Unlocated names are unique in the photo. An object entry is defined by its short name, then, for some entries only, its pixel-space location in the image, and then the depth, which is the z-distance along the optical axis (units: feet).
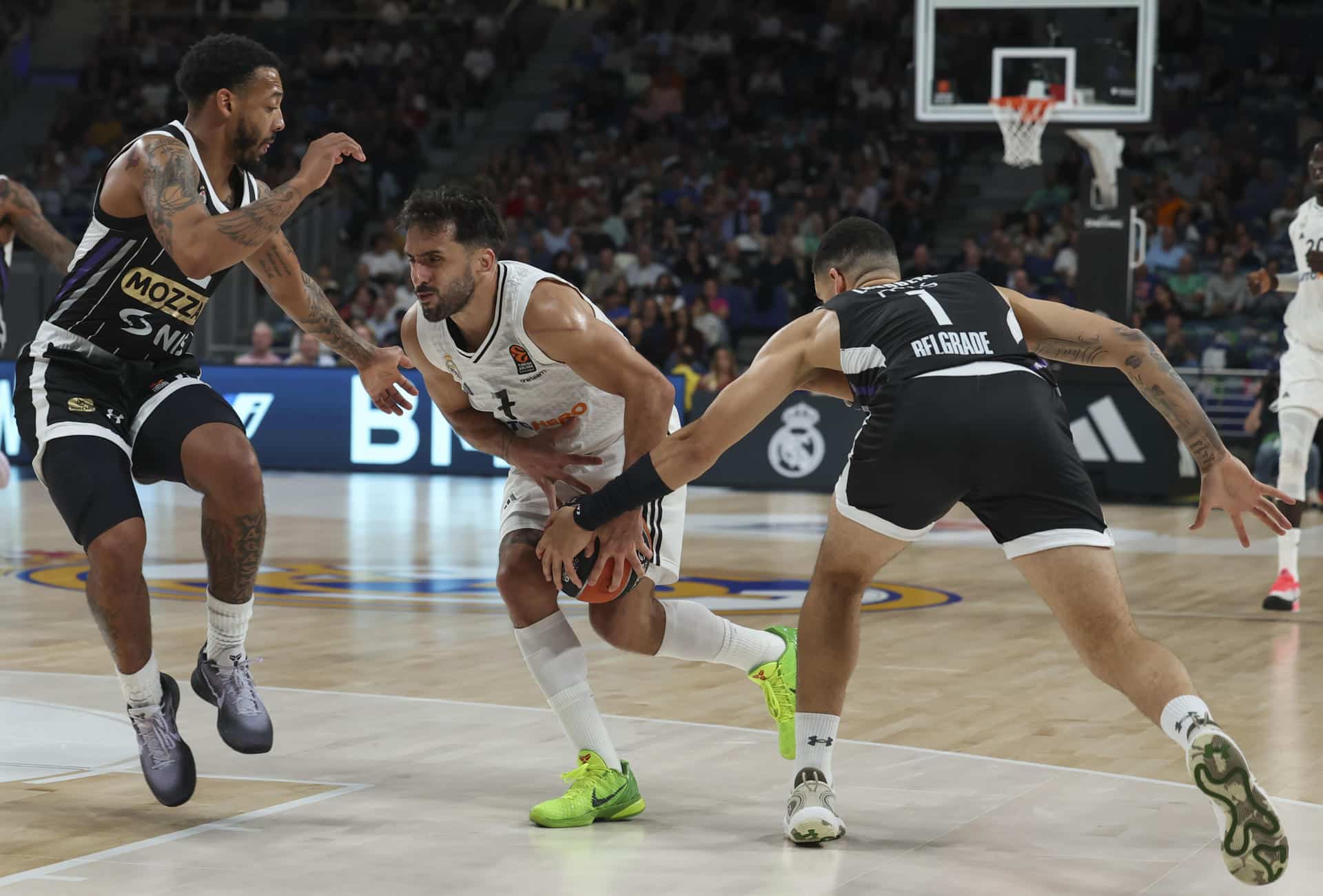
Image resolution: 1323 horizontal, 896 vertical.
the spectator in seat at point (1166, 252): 59.98
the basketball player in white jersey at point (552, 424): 15.67
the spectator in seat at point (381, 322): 61.98
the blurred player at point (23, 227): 20.43
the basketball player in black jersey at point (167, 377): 15.14
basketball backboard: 45.78
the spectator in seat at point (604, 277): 63.77
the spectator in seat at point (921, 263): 60.75
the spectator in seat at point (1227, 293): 57.06
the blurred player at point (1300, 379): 28.86
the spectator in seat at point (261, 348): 56.49
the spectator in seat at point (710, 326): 59.00
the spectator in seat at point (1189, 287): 57.62
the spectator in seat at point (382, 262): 67.36
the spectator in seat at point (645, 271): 64.26
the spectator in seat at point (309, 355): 56.90
